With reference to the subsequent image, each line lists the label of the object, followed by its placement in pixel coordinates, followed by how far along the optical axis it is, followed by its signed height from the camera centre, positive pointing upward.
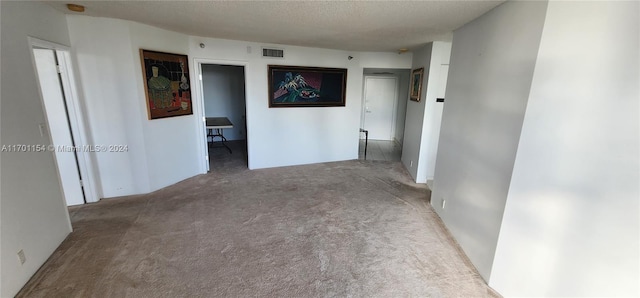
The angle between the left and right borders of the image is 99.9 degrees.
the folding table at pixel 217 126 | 5.53 -0.74
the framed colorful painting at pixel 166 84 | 3.50 +0.05
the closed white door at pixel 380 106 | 7.37 -0.37
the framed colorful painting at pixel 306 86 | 4.75 +0.09
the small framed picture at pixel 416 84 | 4.41 +0.15
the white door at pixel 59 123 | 2.92 -0.42
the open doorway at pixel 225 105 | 6.56 -0.40
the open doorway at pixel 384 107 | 7.16 -0.40
